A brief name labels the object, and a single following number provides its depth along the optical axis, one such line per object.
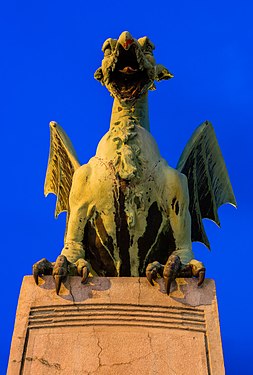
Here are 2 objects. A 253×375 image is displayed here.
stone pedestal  8.44
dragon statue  10.89
